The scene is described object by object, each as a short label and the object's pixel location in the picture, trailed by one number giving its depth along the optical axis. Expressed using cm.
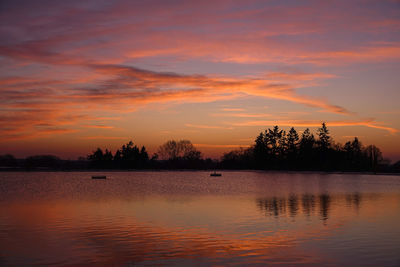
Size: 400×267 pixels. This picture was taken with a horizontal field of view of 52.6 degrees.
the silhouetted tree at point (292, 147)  18025
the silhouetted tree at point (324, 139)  17125
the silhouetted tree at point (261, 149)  18688
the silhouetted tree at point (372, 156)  17336
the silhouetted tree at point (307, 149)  17388
